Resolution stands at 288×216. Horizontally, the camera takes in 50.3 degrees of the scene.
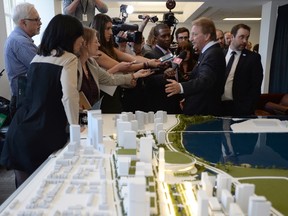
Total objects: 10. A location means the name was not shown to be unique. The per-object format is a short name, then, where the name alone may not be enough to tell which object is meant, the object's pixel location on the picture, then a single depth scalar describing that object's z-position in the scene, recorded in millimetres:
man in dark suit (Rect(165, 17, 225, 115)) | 2262
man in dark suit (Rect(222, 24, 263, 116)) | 2615
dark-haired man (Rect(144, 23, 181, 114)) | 2654
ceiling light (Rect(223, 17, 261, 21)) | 9208
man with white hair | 2145
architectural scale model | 878
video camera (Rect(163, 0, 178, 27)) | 3131
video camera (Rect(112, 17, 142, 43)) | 2723
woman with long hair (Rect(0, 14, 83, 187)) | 1521
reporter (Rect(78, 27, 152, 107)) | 1890
